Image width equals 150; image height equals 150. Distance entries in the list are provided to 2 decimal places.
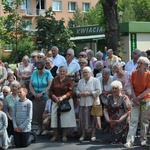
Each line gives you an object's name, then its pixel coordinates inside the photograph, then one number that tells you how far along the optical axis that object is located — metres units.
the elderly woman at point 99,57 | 13.99
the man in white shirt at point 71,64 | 12.08
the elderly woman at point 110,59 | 13.90
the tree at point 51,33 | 18.30
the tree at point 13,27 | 21.88
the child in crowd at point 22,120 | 10.26
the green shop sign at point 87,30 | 31.83
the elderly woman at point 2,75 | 12.87
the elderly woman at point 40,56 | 12.63
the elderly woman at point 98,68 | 12.38
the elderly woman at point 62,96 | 10.85
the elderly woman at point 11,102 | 10.80
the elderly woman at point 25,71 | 12.74
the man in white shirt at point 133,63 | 12.26
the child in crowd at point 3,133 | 9.70
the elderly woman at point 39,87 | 11.55
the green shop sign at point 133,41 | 28.17
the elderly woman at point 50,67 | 12.48
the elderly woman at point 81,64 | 11.63
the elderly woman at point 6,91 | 11.29
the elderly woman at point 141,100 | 9.71
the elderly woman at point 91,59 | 13.59
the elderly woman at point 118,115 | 10.10
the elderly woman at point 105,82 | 11.29
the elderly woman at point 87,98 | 10.77
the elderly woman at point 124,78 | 10.88
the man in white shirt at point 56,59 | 13.19
